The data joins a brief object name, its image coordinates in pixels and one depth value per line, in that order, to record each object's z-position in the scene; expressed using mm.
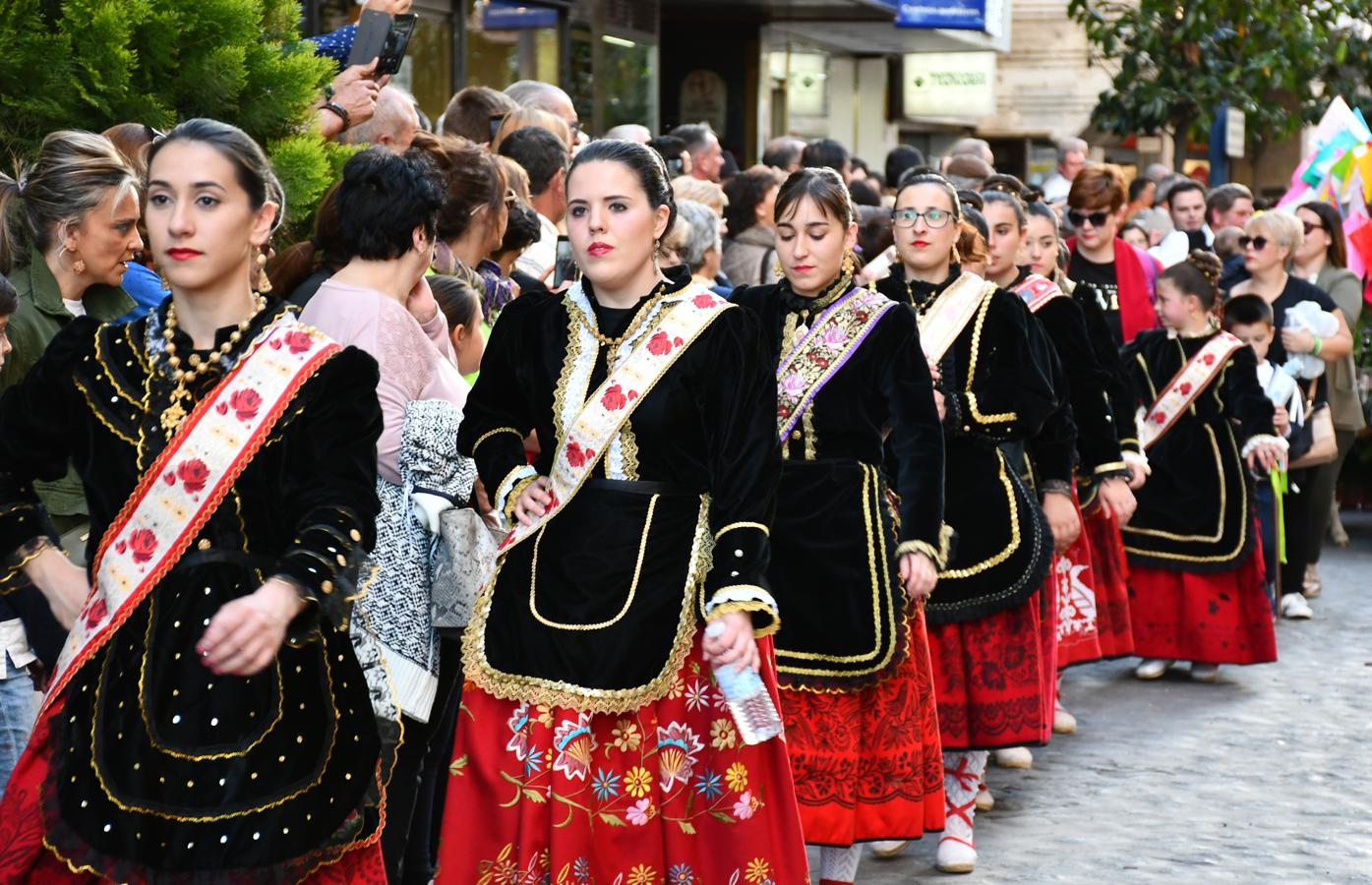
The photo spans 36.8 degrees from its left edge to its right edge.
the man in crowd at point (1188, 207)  15312
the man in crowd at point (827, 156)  12438
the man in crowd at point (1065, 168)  16656
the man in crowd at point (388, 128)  7090
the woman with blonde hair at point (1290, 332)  11031
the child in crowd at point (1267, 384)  10523
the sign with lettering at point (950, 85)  27547
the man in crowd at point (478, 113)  8227
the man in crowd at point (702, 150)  10633
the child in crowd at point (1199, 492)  9242
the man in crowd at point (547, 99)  9125
